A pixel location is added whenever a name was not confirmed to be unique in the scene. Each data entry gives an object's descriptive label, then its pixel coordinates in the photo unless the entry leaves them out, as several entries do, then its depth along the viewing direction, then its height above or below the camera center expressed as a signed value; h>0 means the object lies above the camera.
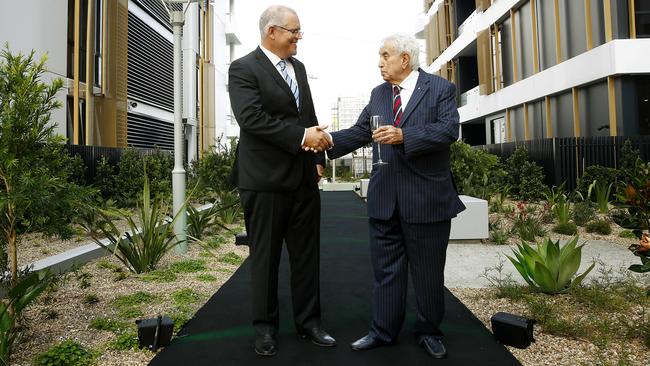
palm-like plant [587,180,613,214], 8.19 -0.11
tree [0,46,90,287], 2.57 +0.26
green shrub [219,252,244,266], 5.26 -0.71
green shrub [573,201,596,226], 7.37 -0.35
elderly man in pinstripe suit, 2.46 -0.01
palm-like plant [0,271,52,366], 2.19 -0.52
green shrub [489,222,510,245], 6.25 -0.60
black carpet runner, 2.48 -0.89
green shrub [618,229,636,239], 6.23 -0.62
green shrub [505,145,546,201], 10.83 +0.46
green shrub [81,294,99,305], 3.48 -0.77
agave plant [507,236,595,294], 3.47 -0.59
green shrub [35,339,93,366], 2.36 -0.83
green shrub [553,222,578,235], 6.78 -0.54
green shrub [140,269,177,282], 4.19 -0.72
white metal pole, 5.71 +1.00
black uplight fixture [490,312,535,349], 2.61 -0.82
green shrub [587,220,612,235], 6.83 -0.54
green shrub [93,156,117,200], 8.85 +0.52
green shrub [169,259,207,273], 4.65 -0.70
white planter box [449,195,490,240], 6.19 -0.41
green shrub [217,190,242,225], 8.22 -0.16
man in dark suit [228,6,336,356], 2.50 +0.16
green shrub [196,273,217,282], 4.33 -0.76
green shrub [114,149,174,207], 8.91 +0.47
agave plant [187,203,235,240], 6.34 -0.30
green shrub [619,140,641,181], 9.67 +0.85
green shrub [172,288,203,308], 3.53 -0.80
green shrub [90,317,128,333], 2.95 -0.83
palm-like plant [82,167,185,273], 4.35 -0.39
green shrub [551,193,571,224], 7.05 -0.28
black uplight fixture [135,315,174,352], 2.63 -0.79
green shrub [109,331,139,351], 2.65 -0.86
